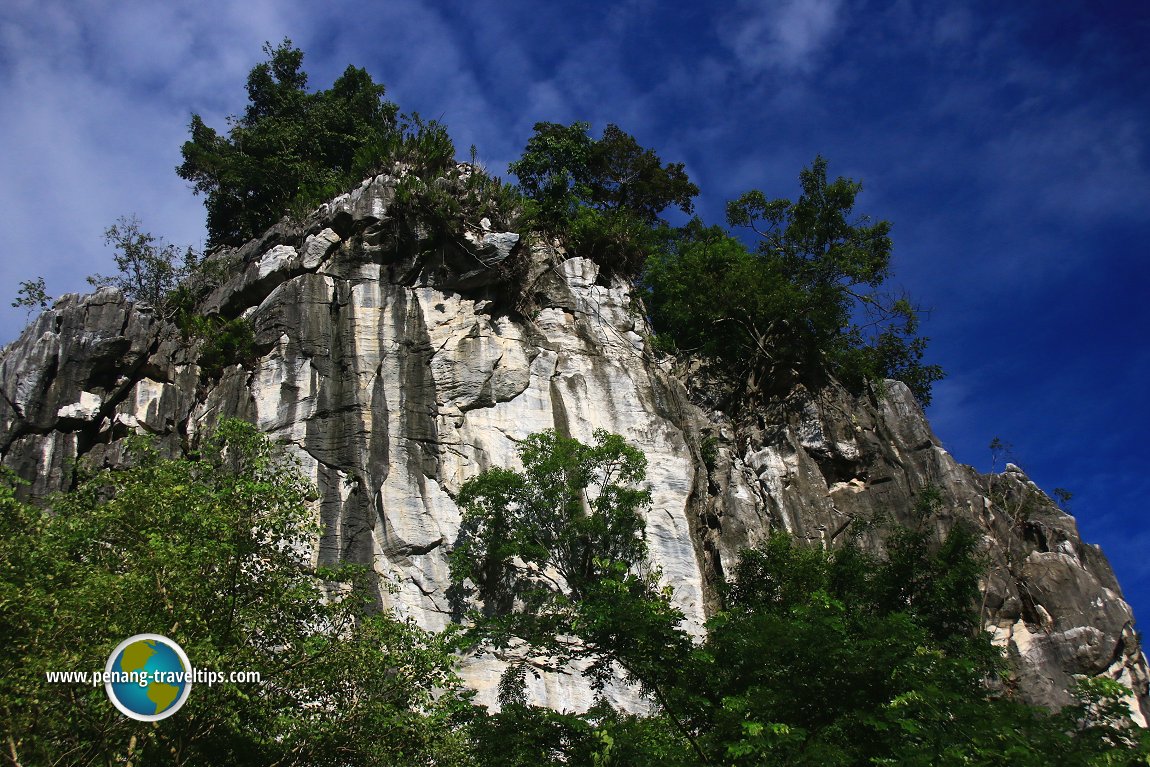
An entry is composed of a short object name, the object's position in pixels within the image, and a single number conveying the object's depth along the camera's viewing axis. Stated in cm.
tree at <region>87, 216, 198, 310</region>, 2553
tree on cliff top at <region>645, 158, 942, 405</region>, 2800
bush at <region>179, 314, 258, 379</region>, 2250
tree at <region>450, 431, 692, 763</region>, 1886
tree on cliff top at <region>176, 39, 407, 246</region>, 3028
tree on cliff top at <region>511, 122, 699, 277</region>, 2925
